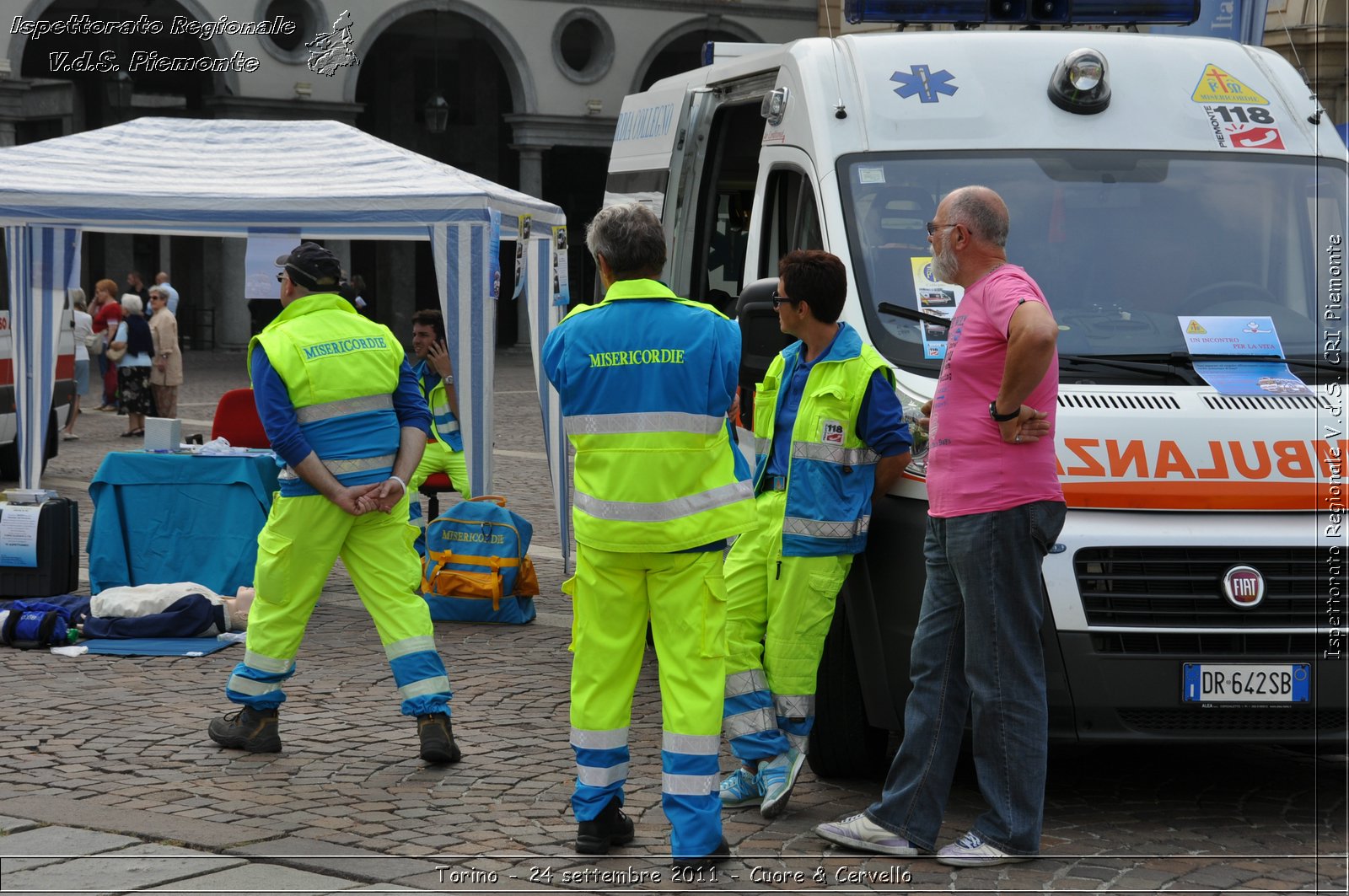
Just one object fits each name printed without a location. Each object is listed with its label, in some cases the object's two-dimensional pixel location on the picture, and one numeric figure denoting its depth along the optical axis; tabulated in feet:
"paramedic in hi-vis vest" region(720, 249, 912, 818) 34.37
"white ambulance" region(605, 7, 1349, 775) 33.45
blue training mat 52.26
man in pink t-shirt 30.48
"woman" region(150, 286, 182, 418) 122.72
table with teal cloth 59.82
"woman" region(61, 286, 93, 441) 119.75
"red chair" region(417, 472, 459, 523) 67.41
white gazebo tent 62.69
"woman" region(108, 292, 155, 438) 120.67
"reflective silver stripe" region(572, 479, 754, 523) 30.42
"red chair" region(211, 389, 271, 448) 64.39
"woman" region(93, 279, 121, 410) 138.82
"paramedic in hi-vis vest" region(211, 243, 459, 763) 39.17
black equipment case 59.88
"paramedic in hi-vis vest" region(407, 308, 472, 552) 65.05
